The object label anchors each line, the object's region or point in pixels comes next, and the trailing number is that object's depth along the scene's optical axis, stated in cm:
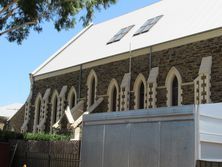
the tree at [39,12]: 1858
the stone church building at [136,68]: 2091
